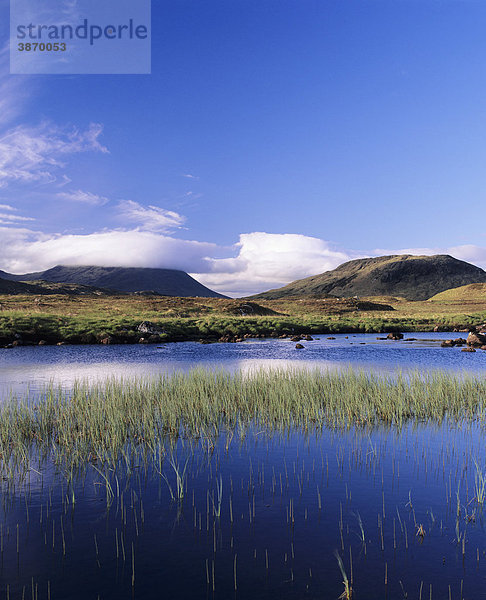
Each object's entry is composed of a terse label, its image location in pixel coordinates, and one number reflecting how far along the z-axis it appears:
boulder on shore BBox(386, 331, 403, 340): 67.06
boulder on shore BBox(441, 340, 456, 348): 53.88
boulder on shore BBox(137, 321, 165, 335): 63.96
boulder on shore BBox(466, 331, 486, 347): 54.32
